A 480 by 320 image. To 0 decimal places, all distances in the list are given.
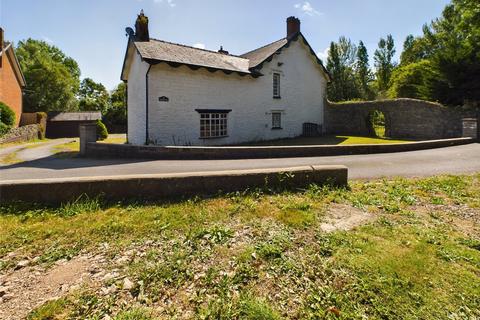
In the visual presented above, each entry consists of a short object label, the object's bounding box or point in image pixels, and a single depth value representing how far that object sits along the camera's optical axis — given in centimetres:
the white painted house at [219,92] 1580
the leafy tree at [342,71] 4929
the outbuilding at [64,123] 3866
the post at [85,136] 1294
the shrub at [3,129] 2380
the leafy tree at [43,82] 4362
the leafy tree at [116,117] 4291
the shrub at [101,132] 2682
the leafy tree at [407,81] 3479
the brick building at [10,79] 2744
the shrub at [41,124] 3298
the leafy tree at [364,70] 5445
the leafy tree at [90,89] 7552
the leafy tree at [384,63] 5734
